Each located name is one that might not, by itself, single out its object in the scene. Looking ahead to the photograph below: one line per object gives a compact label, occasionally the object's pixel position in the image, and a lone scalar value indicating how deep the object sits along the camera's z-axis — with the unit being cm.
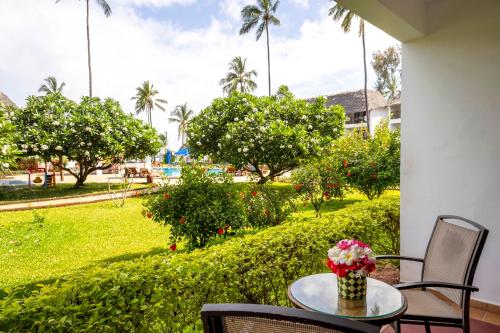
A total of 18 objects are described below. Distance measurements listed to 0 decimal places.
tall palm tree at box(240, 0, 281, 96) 3013
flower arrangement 191
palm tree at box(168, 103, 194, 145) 6174
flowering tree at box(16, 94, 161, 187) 1545
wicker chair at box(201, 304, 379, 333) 97
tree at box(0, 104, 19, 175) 581
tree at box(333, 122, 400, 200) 955
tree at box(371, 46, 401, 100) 3653
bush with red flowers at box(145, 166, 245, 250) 484
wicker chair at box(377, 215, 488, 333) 220
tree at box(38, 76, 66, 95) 4988
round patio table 183
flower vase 193
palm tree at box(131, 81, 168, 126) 5269
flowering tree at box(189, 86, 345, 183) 1377
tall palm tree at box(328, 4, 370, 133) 2453
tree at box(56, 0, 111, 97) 2484
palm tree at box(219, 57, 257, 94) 4416
